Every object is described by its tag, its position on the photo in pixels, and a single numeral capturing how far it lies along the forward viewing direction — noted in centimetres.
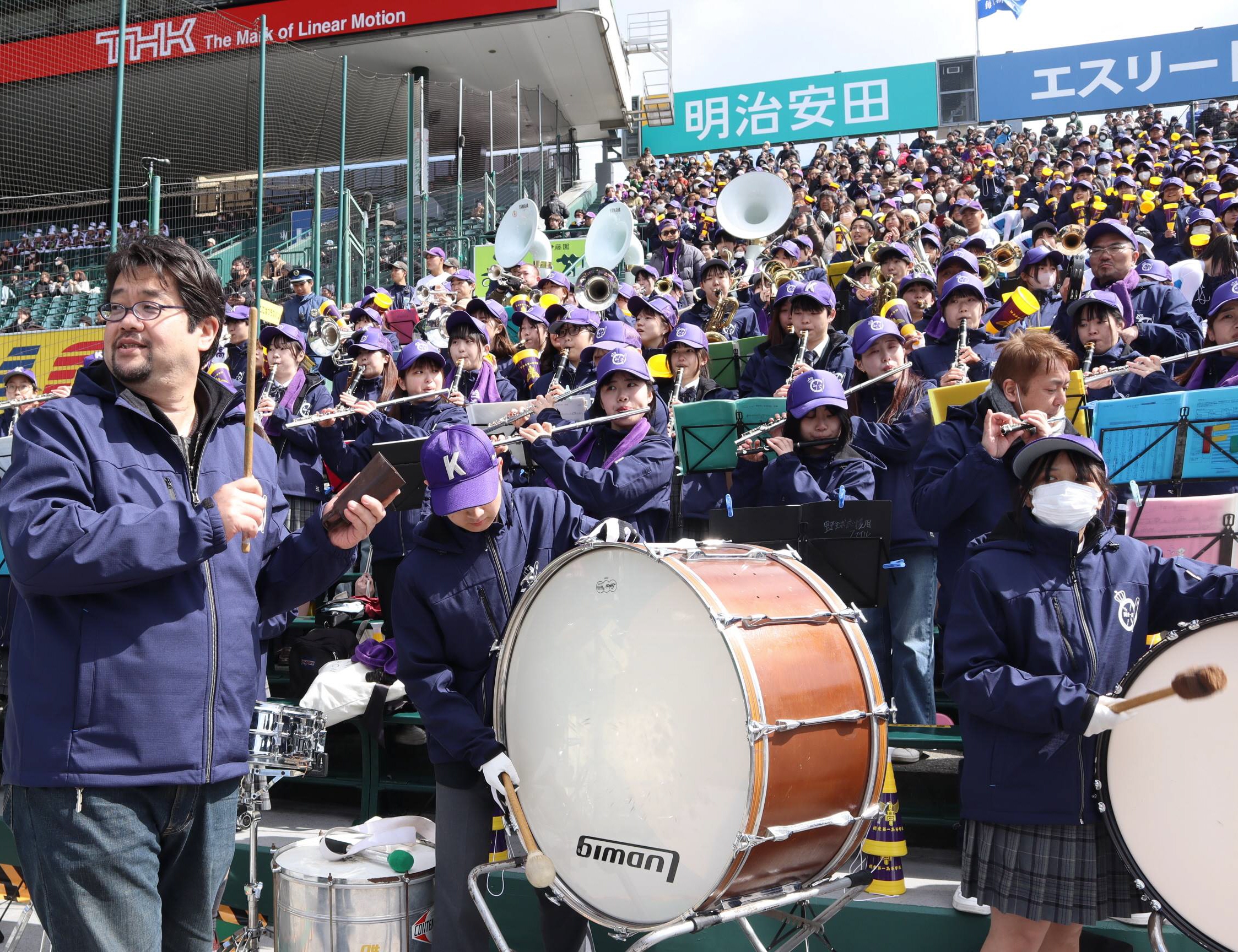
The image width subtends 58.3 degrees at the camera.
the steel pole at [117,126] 1116
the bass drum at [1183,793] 277
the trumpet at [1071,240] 1062
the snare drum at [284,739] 343
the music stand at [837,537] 421
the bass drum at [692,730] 286
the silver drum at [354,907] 384
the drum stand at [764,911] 279
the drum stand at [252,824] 369
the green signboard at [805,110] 2975
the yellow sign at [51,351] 1353
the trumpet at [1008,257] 1108
